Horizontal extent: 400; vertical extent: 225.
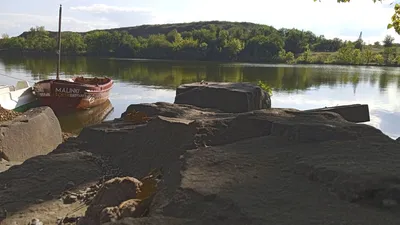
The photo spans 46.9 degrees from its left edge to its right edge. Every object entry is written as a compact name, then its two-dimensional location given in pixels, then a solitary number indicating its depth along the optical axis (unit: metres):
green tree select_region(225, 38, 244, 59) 108.50
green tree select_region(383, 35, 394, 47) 117.36
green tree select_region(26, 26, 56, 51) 114.36
